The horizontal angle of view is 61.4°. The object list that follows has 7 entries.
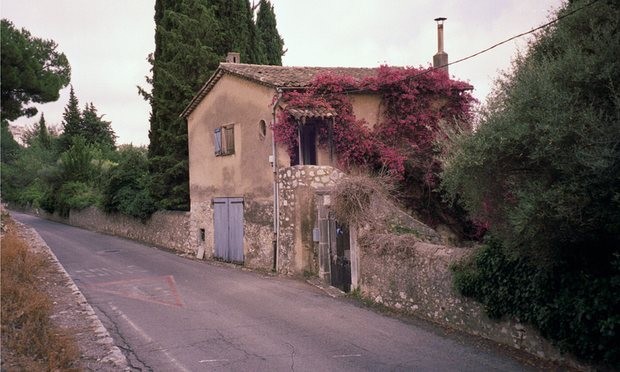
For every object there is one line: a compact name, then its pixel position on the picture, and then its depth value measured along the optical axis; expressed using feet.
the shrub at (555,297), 20.12
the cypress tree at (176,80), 77.18
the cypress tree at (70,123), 186.29
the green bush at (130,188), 89.81
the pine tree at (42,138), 234.17
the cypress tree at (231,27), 81.51
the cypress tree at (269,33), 120.78
